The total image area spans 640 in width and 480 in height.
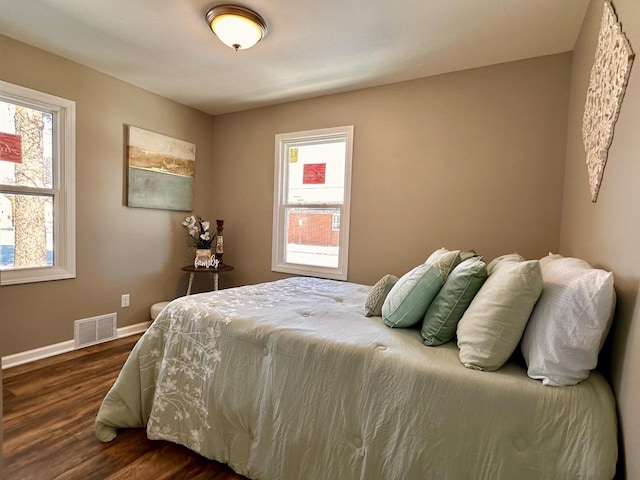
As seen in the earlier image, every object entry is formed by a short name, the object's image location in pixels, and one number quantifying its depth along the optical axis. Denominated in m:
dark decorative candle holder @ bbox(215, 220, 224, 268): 3.78
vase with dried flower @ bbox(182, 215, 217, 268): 3.70
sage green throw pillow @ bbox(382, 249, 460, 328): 1.54
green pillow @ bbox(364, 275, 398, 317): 1.84
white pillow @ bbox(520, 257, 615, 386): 1.07
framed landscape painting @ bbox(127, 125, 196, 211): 3.35
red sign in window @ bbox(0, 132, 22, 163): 2.58
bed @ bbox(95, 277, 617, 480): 1.07
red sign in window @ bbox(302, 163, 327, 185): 3.54
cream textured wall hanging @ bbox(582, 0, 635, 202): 1.25
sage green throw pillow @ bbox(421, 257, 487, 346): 1.41
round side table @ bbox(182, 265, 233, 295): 3.54
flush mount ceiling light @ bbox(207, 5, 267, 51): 2.06
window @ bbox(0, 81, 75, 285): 2.61
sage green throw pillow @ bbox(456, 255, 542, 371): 1.19
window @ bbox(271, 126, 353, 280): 3.37
